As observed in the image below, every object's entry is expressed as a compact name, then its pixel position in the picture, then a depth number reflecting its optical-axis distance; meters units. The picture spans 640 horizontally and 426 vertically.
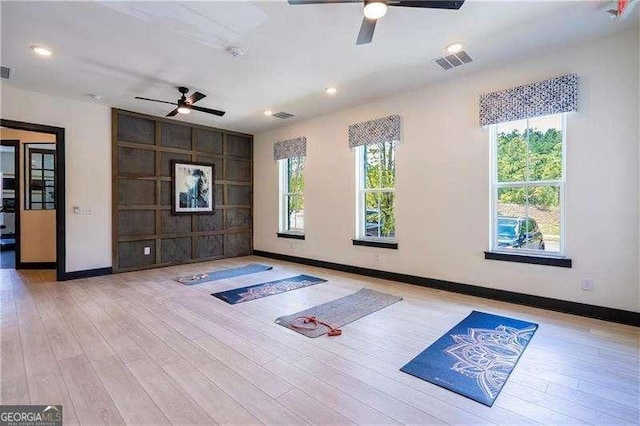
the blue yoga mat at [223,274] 4.93
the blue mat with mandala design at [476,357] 2.09
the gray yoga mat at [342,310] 3.14
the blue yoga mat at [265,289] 4.06
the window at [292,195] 6.61
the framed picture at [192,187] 6.14
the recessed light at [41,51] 3.33
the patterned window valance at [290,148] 6.28
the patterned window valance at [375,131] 4.83
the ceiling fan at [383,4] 2.26
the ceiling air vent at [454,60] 3.56
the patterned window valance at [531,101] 3.34
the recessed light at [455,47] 3.30
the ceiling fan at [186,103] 4.33
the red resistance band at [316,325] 2.93
